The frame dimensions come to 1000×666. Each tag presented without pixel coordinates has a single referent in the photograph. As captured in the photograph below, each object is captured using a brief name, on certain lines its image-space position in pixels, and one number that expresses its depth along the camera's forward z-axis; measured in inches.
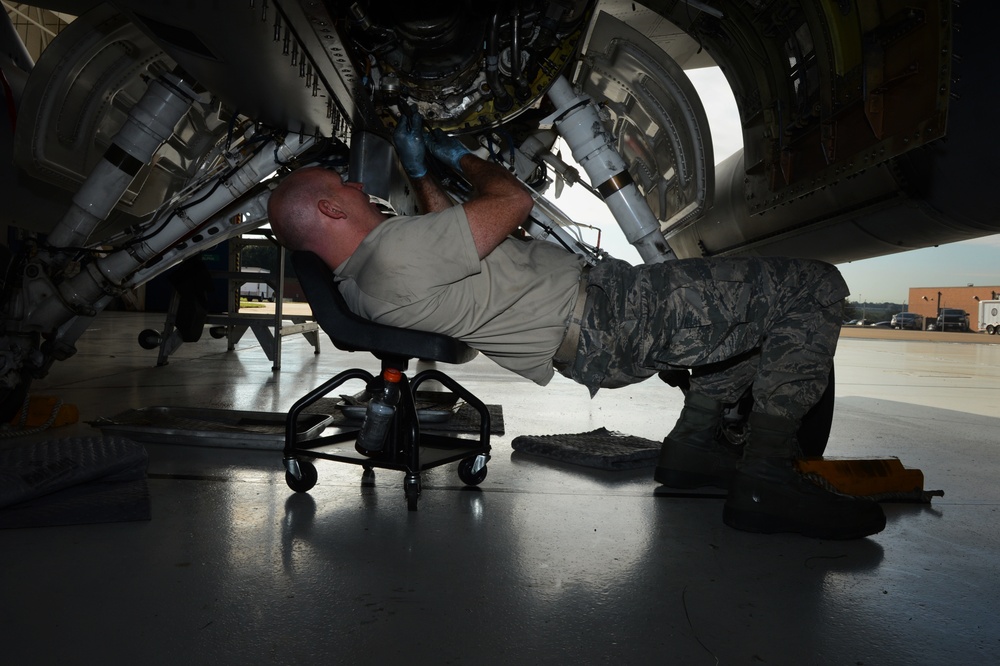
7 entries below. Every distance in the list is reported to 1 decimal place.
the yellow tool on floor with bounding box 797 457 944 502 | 72.6
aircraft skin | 79.3
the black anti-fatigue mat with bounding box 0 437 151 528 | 61.5
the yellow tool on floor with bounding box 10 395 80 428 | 103.4
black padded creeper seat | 67.1
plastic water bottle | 71.6
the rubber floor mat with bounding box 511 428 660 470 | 93.2
